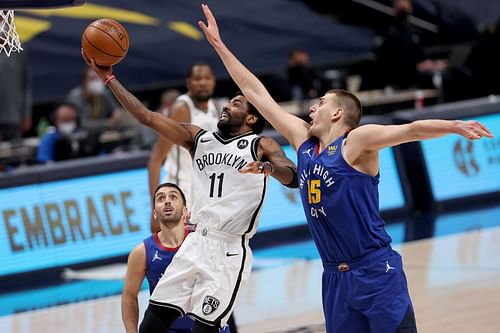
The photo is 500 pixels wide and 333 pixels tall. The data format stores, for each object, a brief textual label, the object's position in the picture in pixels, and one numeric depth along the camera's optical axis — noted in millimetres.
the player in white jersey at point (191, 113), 17937
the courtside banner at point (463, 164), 28359
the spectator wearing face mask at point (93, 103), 28781
